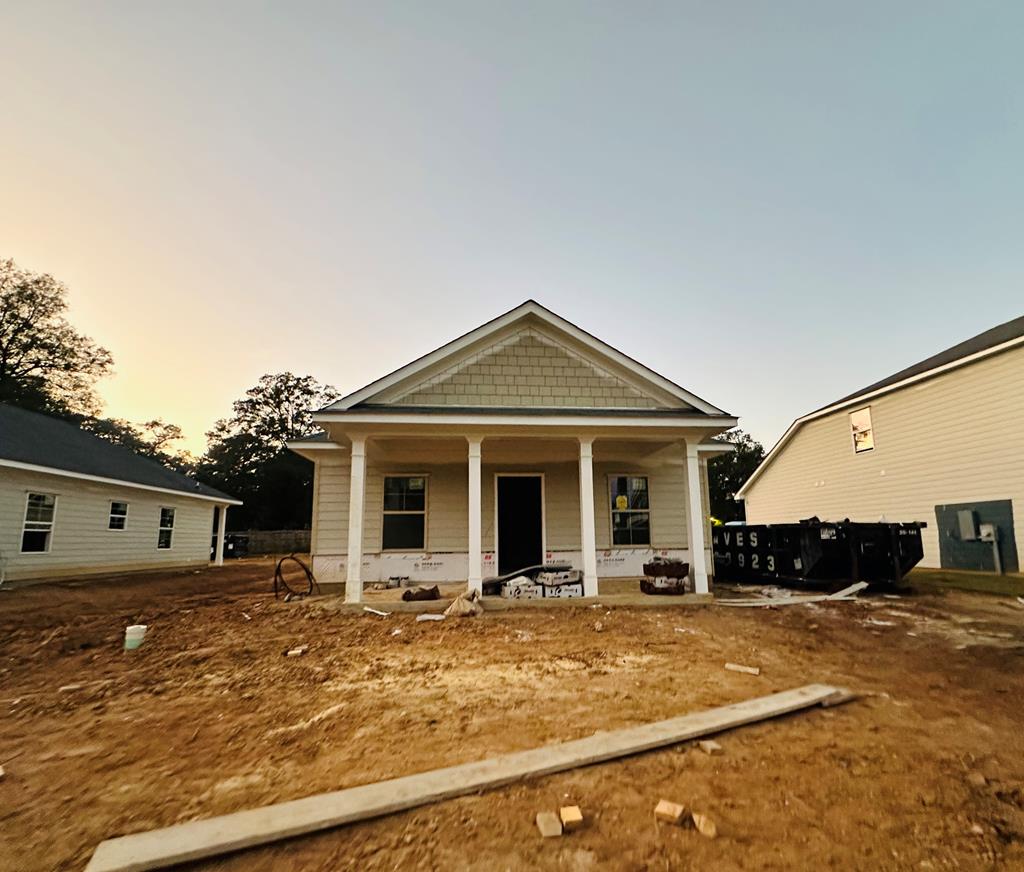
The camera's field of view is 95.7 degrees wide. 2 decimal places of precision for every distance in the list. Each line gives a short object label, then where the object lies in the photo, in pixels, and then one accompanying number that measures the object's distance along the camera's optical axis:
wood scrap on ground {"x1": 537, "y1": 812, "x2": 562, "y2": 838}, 2.09
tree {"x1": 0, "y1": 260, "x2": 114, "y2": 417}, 28.50
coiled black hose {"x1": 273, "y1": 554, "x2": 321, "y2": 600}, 9.52
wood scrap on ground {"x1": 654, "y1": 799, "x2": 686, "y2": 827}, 2.17
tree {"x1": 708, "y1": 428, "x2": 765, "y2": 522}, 32.78
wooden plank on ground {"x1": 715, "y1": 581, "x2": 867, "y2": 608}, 8.52
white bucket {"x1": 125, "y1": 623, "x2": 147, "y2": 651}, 5.78
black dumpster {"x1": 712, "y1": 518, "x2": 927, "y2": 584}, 10.11
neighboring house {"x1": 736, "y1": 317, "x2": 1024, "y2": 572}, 11.30
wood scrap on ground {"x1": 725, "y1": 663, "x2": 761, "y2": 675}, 4.61
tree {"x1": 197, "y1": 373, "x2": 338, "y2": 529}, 37.34
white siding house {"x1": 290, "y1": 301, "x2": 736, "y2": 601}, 8.59
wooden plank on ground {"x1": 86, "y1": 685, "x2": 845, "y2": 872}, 1.97
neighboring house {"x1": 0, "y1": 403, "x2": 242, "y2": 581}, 12.36
